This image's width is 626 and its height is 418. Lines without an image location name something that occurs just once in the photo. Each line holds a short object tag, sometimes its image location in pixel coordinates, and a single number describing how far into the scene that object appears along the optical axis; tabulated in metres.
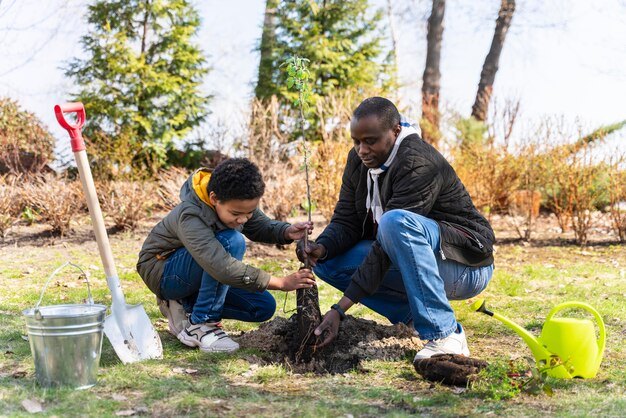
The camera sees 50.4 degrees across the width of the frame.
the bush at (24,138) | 10.64
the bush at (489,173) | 8.41
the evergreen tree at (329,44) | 11.95
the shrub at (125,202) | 7.77
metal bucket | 2.71
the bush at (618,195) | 7.75
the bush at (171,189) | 7.89
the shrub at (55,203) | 7.50
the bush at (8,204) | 7.48
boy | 3.21
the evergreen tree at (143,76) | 10.84
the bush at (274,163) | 7.67
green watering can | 2.97
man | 3.06
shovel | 3.26
